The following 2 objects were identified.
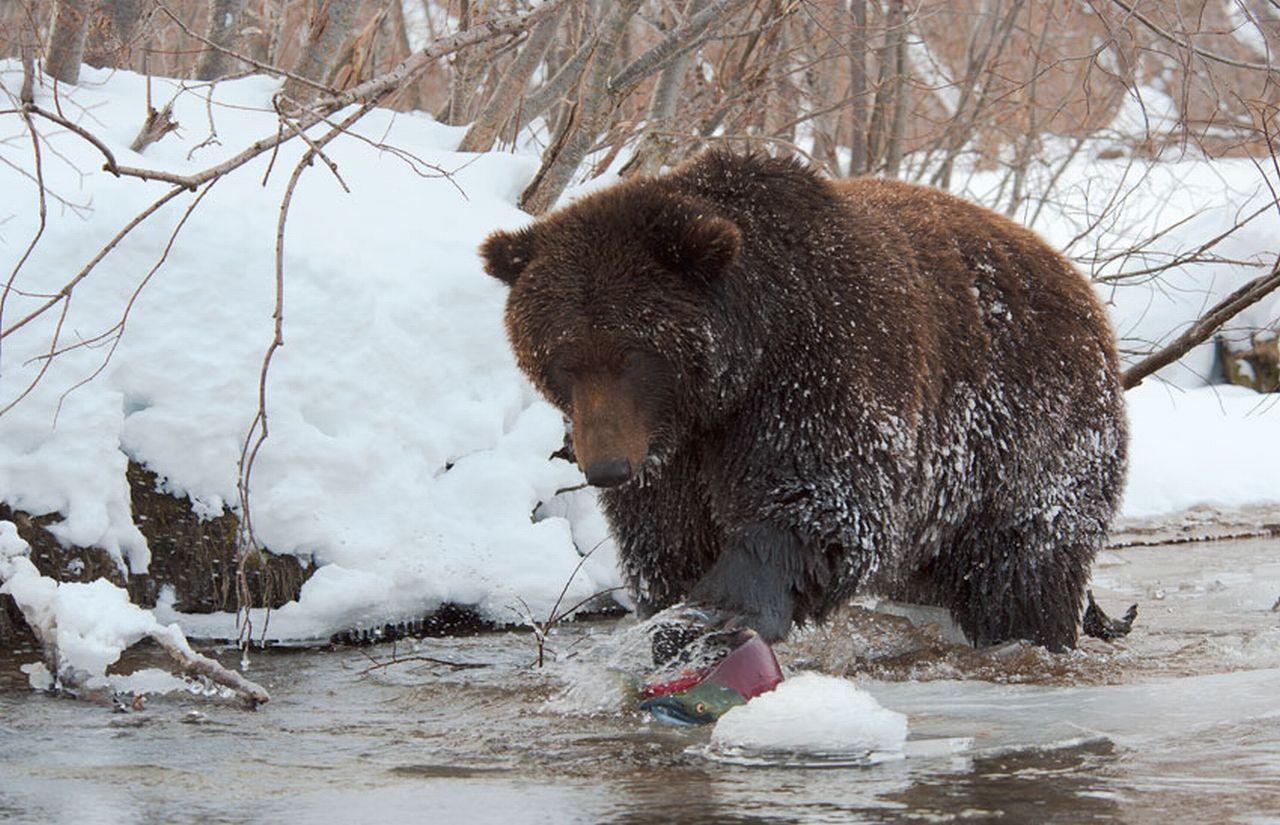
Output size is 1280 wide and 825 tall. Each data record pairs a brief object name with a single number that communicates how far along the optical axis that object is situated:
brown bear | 9.14
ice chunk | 6.87
